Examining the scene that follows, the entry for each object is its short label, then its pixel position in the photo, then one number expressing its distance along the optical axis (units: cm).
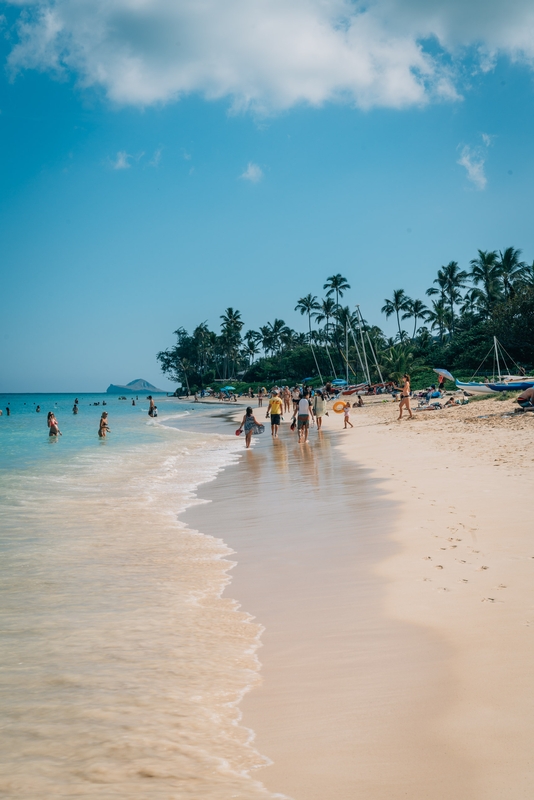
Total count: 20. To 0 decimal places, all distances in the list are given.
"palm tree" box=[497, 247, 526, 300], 5931
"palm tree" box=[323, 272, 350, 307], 8831
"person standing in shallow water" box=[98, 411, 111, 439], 2718
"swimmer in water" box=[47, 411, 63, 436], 2783
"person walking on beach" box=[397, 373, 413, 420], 2336
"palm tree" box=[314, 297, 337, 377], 9225
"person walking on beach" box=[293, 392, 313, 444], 1913
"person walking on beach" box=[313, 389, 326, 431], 2377
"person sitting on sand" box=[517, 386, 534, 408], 1932
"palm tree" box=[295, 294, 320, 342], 9719
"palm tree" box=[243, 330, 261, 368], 11644
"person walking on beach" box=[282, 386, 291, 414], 4326
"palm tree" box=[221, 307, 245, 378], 11219
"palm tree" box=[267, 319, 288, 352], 11369
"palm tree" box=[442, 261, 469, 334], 7600
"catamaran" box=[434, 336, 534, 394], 2786
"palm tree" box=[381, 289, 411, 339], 8600
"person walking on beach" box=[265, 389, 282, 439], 2216
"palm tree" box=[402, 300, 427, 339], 8612
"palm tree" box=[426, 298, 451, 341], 7569
